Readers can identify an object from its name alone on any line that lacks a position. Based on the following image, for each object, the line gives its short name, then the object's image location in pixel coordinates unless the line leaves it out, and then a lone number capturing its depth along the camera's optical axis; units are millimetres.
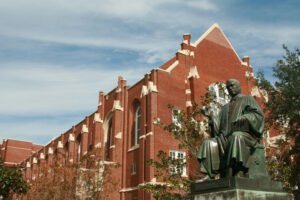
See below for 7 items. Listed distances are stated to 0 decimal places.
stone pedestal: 5707
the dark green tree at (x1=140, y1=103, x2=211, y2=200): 16219
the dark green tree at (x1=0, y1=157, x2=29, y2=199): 12367
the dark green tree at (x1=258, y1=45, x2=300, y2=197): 18062
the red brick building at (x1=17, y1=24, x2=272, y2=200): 24531
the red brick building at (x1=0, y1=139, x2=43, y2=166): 60012
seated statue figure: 6133
